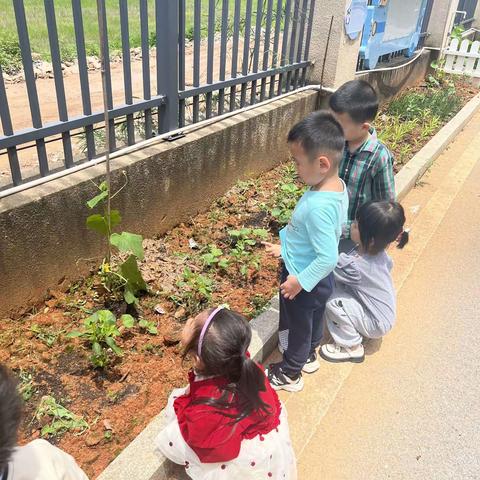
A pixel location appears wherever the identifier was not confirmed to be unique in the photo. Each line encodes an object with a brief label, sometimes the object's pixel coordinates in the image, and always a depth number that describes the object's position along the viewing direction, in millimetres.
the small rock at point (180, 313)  2869
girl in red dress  1710
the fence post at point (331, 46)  5043
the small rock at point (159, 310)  2910
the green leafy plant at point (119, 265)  2696
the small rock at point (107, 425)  2184
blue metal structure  6052
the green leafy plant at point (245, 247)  3410
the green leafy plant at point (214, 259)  3346
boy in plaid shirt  2642
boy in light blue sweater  2047
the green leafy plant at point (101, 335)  2432
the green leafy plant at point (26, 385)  2262
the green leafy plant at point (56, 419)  2137
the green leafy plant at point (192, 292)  2974
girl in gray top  2742
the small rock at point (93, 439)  2107
